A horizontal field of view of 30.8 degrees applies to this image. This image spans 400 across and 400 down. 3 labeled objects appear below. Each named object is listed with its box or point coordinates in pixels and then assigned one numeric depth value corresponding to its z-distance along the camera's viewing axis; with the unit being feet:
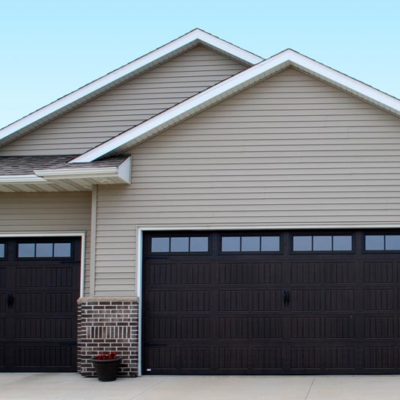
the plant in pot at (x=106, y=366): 39.91
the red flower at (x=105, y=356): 40.21
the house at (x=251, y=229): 40.98
